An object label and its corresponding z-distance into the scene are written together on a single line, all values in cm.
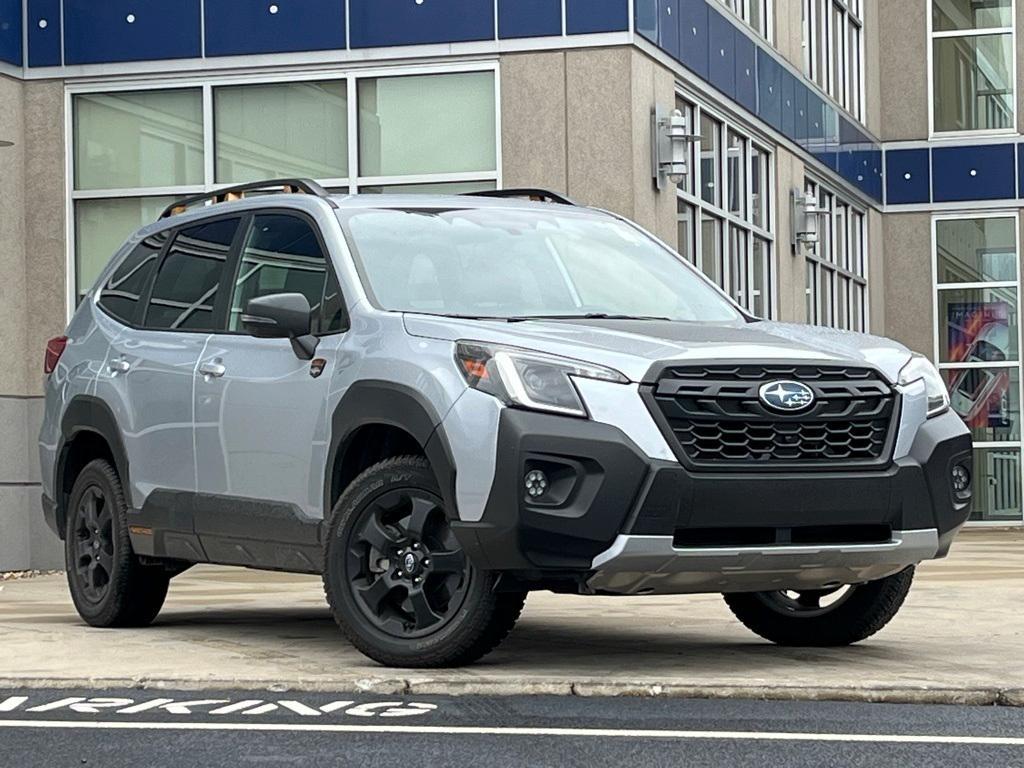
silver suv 999
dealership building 2162
